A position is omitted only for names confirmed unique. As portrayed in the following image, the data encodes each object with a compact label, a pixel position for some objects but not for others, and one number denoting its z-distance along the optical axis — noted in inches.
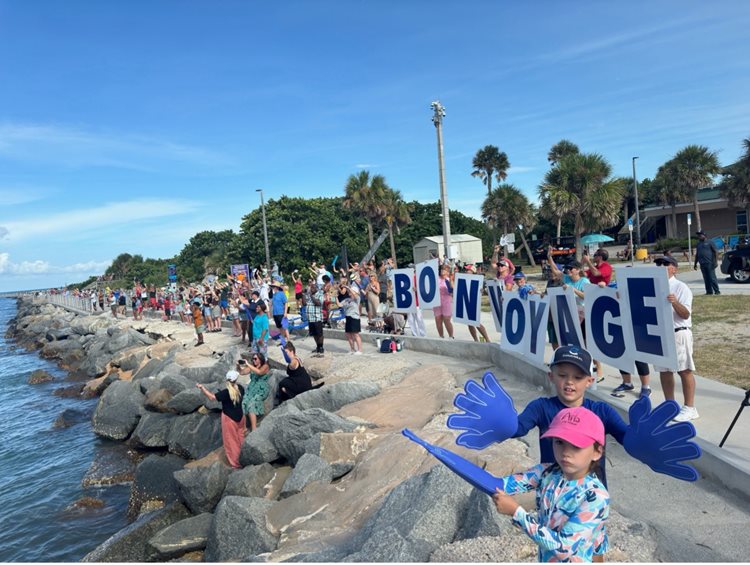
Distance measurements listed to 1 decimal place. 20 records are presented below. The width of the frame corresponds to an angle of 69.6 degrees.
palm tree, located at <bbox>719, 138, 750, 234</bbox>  1486.2
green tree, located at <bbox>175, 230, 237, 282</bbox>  2901.1
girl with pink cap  95.7
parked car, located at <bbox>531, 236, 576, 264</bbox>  1427.2
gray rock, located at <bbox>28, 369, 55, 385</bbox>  944.9
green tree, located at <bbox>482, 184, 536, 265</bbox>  1769.2
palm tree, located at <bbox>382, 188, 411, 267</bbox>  1753.2
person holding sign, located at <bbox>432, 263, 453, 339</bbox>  484.5
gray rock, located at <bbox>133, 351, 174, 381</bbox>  684.7
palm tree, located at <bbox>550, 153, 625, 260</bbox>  1285.7
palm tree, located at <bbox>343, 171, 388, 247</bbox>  1720.0
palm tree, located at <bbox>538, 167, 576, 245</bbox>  1289.4
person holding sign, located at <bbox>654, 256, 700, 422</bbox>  233.9
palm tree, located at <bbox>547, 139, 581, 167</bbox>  2151.6
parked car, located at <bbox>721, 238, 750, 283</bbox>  765.3
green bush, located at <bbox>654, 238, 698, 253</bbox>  1652.8
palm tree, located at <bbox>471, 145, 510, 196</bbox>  2185.0
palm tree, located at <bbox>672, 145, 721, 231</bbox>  1711.4
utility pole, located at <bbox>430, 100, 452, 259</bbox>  733.3
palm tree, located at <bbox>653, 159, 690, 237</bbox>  1760.6
